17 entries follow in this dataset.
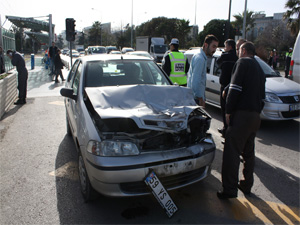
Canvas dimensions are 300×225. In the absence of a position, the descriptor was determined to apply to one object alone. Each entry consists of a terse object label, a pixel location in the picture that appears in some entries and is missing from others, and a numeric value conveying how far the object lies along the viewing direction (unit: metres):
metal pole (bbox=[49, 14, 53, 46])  24.67
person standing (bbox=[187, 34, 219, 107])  4.63
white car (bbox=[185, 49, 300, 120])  6.10
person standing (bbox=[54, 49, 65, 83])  13.92
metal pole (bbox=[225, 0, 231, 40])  21.59
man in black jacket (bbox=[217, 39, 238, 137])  4.88
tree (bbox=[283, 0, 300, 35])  25.61
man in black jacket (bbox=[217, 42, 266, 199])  3.14
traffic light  14.48
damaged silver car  2.80
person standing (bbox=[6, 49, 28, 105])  8.74
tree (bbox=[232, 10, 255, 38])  45.53
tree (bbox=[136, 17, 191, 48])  49.08
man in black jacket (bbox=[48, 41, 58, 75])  15.28
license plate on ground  2.78
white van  8.75
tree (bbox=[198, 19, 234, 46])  41.25
